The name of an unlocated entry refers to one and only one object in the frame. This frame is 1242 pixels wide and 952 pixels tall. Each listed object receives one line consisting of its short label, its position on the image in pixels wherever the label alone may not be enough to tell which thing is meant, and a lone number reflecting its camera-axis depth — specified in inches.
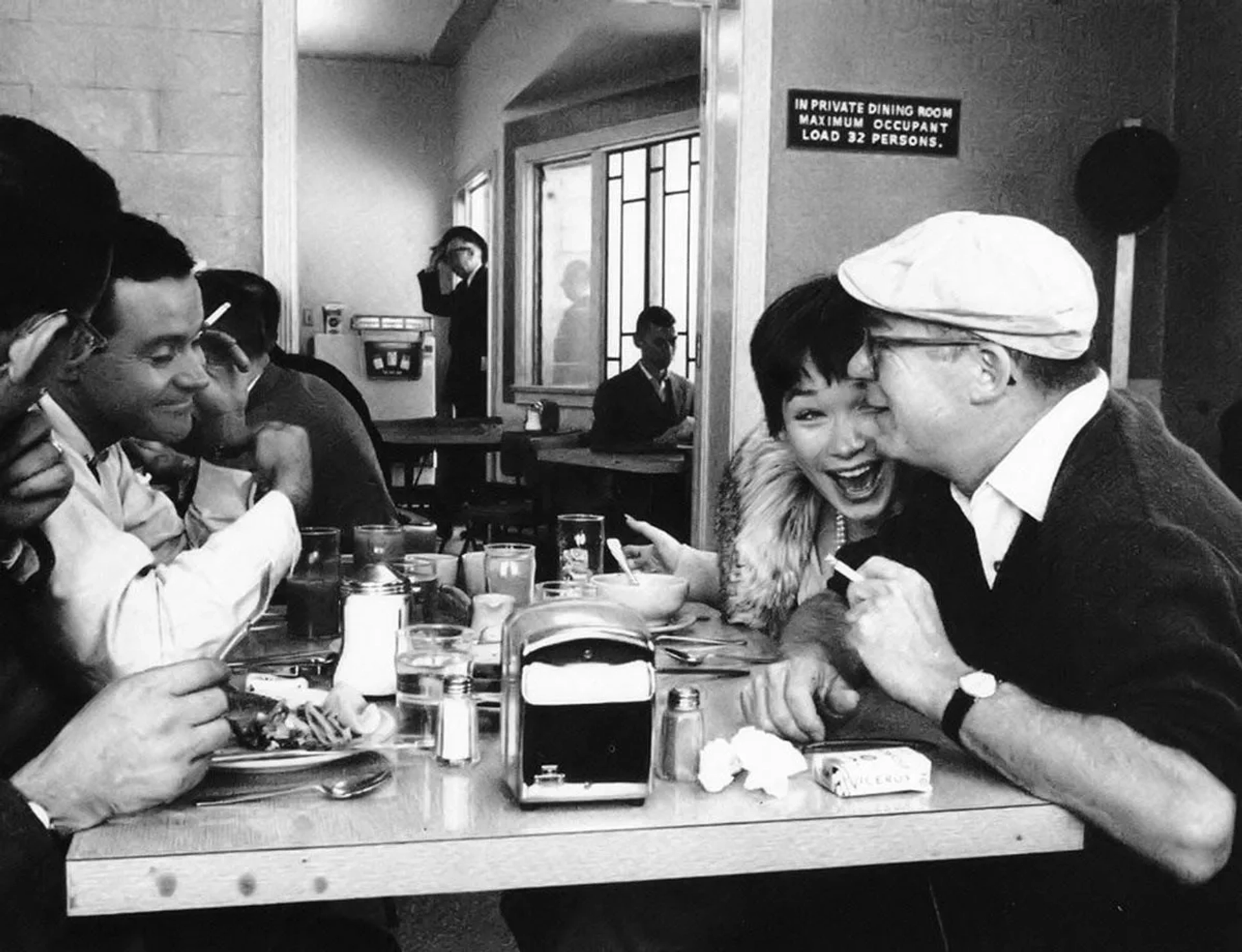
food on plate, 58.2
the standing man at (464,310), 385.7
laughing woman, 89.4
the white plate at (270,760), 54.2
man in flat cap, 51.1
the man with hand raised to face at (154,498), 64.2
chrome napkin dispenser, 50.6
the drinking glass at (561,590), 73.8
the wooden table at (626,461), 208.5
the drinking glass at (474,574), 93.0
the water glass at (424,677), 60.1
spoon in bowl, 87.7
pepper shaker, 55.6
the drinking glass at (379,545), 89.5
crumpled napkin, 54.1
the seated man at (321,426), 132.5
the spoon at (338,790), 51.8
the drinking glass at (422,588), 85.0
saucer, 87.8
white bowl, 87.4
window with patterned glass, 332.8
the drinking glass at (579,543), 92.5
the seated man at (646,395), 290.2
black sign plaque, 182.9
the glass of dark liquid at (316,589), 84.8
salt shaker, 56.7
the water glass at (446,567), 93.8
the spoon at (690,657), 77.6
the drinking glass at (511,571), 85.4
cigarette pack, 53.6
